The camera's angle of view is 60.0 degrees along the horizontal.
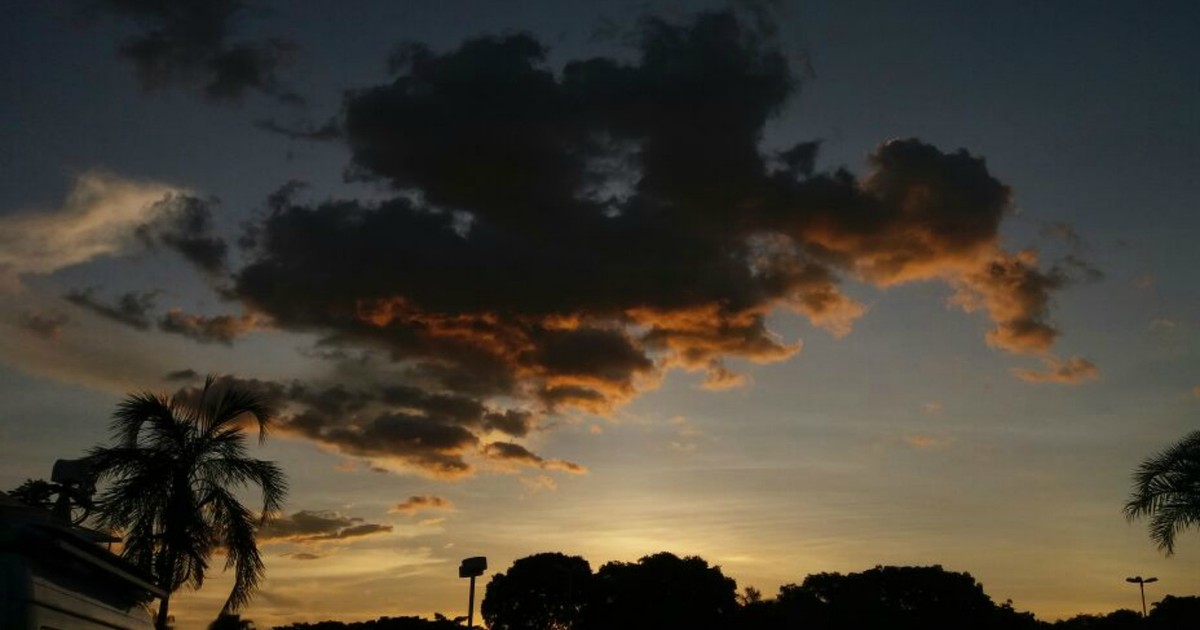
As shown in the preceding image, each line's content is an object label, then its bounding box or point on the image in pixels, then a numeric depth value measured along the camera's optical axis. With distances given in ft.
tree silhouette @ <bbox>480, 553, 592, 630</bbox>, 295.07
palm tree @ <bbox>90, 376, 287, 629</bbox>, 60.49
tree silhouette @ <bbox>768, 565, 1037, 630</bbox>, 236.22
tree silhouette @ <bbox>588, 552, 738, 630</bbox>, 272.92
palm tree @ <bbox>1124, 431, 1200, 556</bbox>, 76.23
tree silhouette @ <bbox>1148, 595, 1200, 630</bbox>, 192.95
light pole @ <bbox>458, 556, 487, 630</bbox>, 96.58
